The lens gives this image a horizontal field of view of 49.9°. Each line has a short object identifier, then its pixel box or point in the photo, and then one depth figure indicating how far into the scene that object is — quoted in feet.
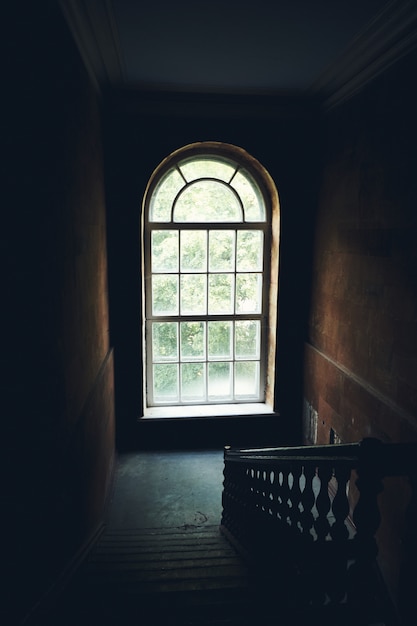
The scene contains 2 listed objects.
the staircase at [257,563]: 4.69
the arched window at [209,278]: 16.43
